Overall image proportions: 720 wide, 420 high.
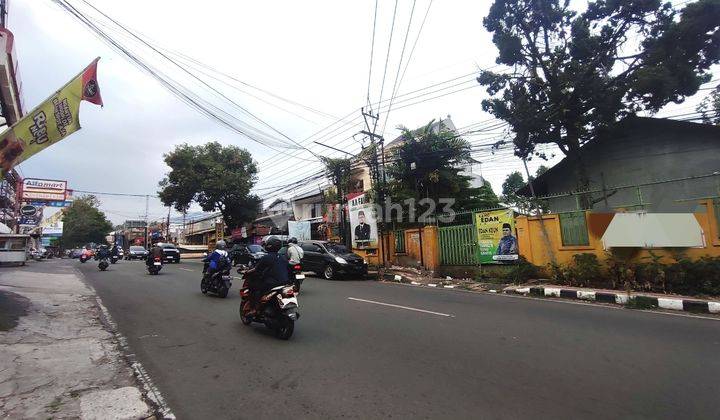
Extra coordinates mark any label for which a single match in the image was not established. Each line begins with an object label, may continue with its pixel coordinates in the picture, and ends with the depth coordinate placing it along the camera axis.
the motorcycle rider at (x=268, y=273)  6.50
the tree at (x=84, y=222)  66.38
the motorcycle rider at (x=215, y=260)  10.76
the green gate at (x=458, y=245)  15.78
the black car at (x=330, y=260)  16.36
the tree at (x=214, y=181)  32.56
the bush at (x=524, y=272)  13.56
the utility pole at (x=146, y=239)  62.78
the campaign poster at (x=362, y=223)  19.61
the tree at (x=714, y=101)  19.02
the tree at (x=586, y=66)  13.84
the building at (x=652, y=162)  14.30
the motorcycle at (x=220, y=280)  10.53
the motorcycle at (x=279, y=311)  6.13
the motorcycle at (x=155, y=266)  17.47
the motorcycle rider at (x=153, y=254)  17.61
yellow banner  7.62
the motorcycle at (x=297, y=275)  8.90
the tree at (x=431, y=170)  19.17
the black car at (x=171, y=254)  27.29
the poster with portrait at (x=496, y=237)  14.48
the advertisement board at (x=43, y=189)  40.86
